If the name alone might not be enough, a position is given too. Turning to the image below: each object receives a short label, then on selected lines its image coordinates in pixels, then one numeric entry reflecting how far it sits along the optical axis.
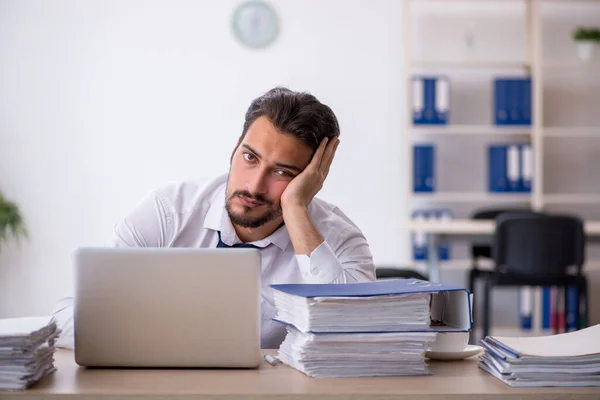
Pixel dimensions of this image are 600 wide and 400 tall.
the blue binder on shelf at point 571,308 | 5.07
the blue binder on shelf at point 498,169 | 5.16
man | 1.86
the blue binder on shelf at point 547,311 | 5.16
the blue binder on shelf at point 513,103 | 5.18
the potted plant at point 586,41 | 5.30
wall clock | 5.45
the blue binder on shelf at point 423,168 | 5.20
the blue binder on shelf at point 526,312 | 5.21
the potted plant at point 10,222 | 5.18
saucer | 1.39
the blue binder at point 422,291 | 1.25
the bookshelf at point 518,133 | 5.49
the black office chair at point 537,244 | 4.19
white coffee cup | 1.38
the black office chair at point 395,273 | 2.37
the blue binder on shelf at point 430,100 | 5.14
